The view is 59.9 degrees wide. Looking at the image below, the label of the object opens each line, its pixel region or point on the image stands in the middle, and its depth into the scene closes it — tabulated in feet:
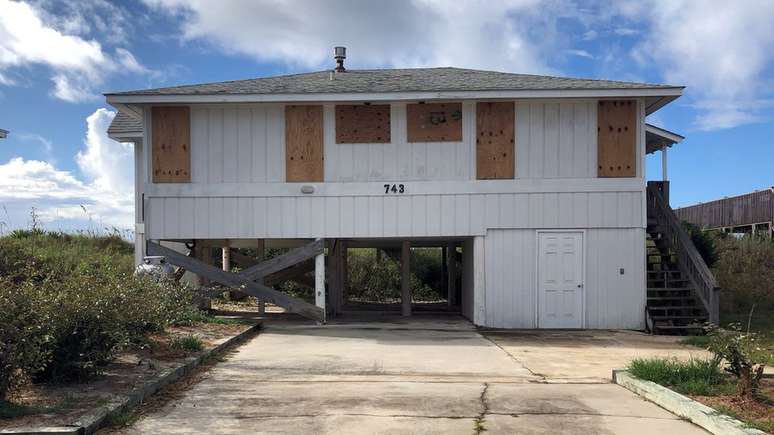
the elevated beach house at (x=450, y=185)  45.73
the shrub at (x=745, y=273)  58.85
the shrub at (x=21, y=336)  18.38
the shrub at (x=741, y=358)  20.56
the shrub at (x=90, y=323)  21.44
